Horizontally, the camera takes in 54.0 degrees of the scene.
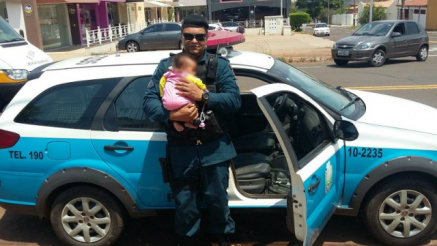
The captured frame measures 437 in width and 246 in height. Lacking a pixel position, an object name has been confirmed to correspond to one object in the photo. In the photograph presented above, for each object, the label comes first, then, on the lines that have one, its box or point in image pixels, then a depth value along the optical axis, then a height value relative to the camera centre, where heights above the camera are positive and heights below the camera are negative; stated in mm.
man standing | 2801 -794
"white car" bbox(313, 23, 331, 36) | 44125 -1400
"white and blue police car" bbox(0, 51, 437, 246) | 3178 -983
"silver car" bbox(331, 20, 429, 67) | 14031 -960
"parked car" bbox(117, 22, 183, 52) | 22250 -644
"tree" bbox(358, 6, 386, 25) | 64062 -21
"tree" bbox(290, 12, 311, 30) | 58625 -134
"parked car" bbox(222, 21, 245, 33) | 37691 -394
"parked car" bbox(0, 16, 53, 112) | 7395 -497
